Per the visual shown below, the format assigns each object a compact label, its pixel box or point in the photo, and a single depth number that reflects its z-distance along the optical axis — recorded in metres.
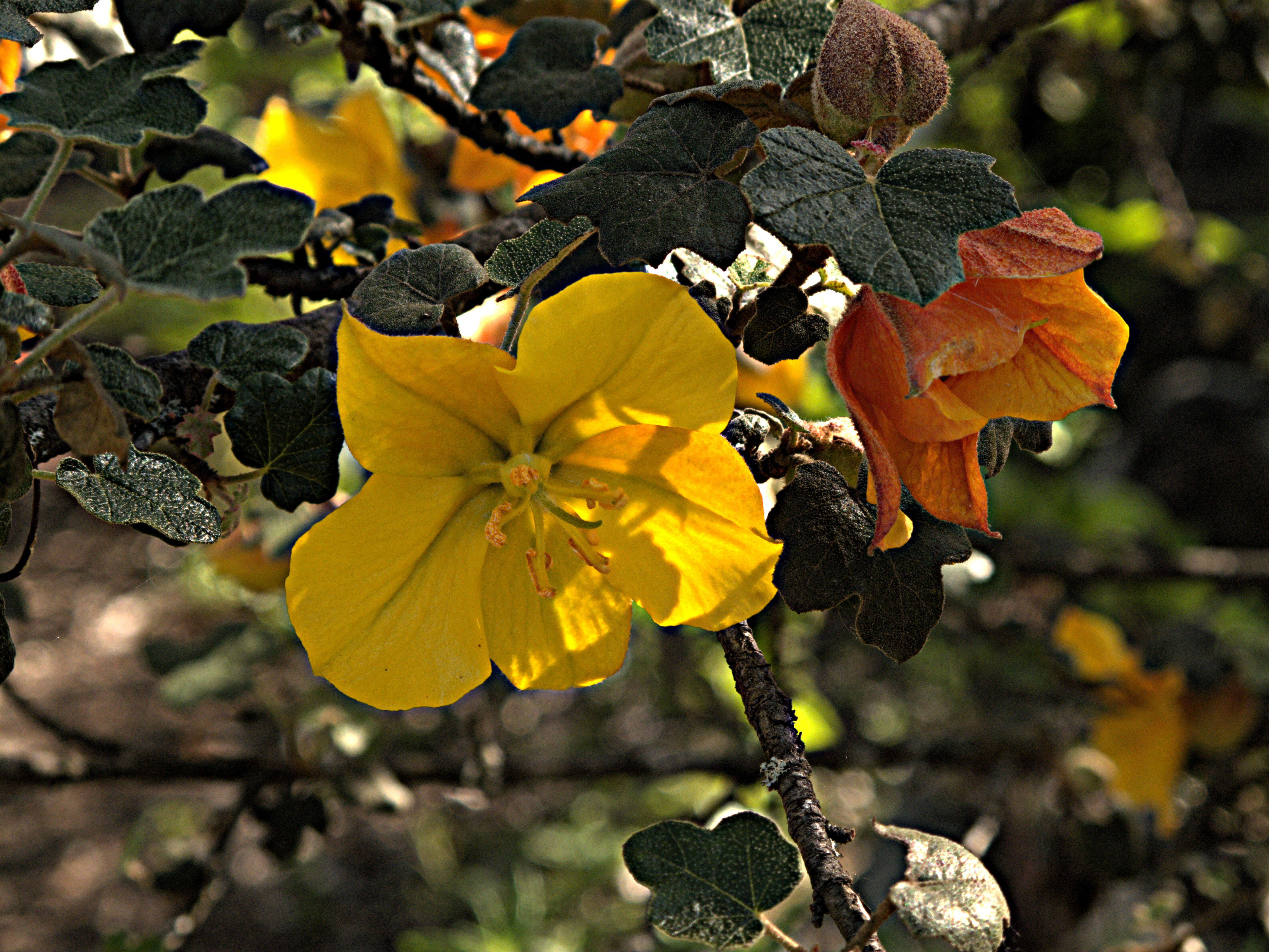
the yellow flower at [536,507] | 0.53
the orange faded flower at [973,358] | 0.54
